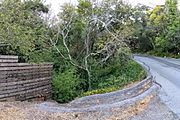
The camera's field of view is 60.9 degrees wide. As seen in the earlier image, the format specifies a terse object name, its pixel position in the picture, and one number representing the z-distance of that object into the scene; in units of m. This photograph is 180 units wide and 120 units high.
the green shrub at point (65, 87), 6.98
